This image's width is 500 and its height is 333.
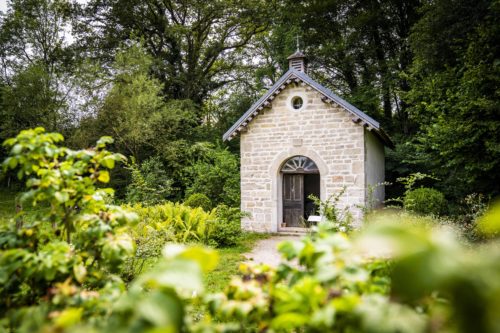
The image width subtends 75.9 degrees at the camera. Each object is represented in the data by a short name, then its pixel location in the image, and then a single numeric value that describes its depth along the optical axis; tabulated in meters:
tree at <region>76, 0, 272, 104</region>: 19.11
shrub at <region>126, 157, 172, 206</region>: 11.91
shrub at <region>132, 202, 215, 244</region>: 8.04
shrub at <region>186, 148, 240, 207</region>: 12.77
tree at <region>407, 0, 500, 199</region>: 8.22
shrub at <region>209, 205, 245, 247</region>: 8.44
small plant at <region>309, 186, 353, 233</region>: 6.53
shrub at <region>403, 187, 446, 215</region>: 9.23
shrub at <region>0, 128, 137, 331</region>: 1.63
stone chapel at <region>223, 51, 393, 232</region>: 9.78
